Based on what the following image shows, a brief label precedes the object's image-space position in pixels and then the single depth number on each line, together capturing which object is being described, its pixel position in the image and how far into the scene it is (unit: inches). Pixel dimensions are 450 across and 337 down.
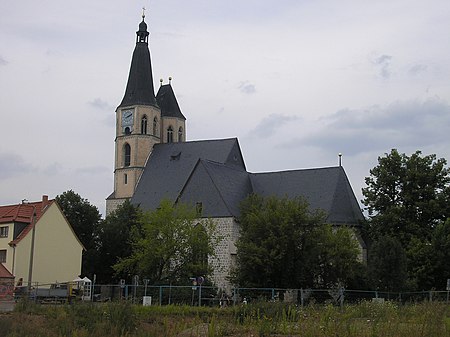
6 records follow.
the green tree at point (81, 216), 2260.1
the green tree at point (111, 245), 2226.9
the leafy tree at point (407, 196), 2046.0
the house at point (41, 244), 1823.3
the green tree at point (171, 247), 1797.5
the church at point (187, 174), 2100.1
